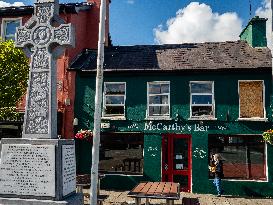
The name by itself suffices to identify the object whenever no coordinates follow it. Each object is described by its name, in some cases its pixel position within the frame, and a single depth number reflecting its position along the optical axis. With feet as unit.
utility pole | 24.09
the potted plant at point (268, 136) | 32.86
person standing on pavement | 34.74
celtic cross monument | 14.94
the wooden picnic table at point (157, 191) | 22.37
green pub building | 36.74
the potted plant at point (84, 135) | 36.90
